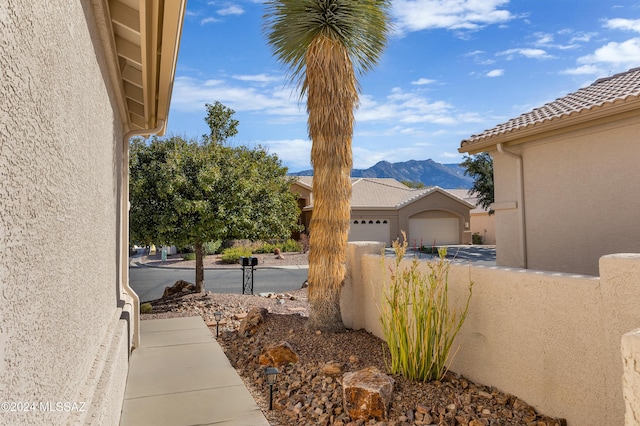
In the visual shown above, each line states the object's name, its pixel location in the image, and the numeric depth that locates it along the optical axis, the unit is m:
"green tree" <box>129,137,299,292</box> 10.07
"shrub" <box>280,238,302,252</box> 28.34
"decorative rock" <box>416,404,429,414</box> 4.17
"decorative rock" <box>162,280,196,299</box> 12.01
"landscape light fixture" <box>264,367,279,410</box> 4.67
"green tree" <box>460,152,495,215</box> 26.97
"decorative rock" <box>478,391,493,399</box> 4.45
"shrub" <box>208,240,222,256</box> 26.61
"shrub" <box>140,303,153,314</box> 9.99
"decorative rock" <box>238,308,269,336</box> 7.62
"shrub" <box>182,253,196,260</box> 26.09
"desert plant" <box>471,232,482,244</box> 34.25
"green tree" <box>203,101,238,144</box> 31.38
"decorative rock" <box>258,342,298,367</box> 5.95
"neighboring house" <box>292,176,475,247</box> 29.66
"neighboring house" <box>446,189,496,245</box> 35.28
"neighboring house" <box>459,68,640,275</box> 6.55
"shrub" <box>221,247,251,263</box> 24.05
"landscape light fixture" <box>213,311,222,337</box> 7.86
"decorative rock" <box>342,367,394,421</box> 4.17
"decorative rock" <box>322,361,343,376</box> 5.31
